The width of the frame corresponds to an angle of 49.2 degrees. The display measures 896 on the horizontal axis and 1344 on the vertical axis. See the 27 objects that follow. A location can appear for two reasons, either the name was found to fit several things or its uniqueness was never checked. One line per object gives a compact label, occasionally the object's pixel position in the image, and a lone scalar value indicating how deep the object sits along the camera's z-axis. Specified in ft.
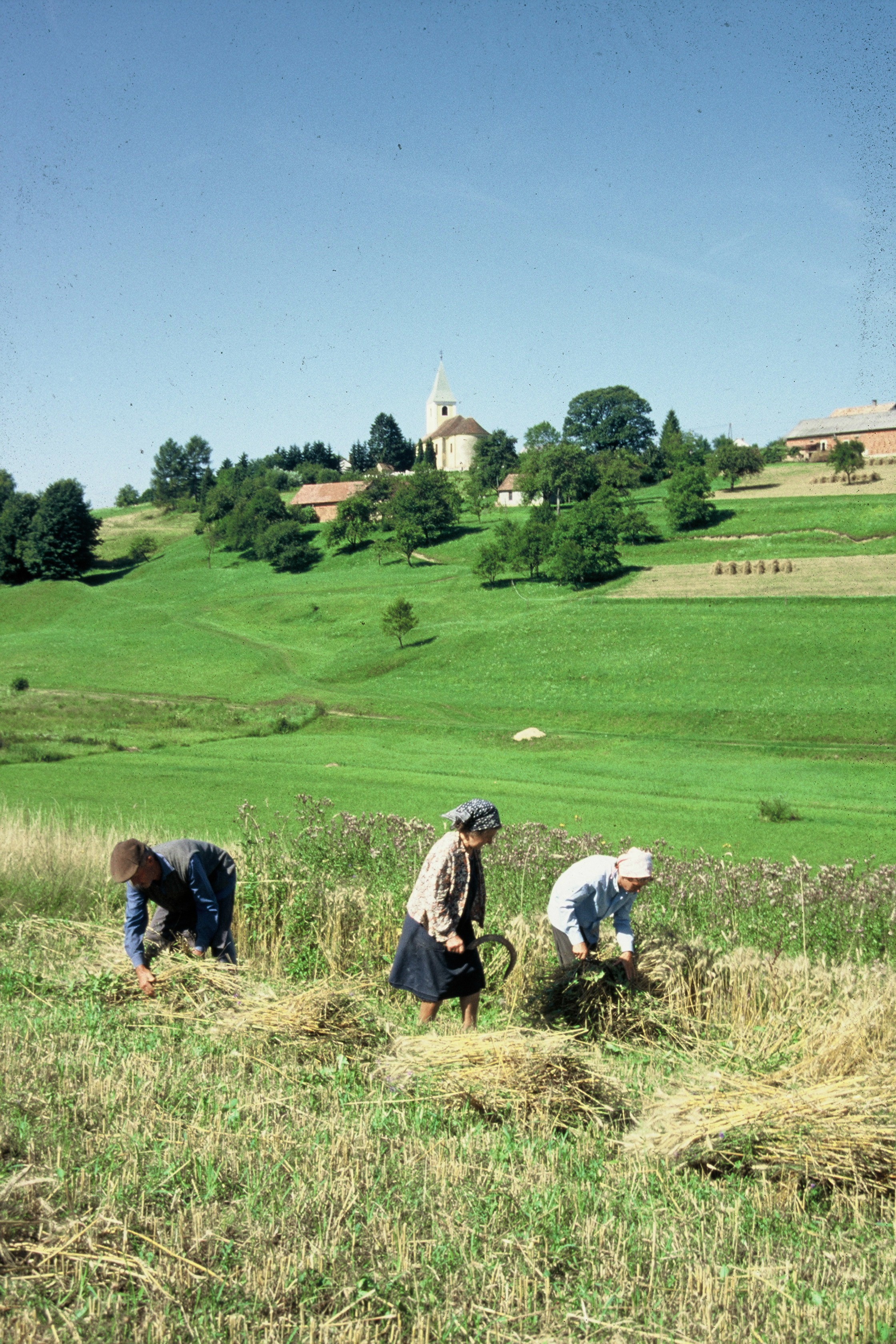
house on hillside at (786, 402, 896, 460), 435.94
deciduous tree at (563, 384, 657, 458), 470.80
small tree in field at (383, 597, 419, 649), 194.29
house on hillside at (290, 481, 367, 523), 387.34
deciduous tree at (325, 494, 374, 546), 320.50
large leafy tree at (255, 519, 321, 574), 312.29
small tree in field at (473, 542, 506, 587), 241.14
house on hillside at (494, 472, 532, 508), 394.93
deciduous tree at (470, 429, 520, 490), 431.84
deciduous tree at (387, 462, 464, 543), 314.14
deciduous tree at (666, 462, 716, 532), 275.80
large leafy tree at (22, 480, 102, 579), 320.50
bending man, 24.70
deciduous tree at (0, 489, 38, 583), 321.73
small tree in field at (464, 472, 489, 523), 345.10
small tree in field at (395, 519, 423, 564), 291.58
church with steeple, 544.62
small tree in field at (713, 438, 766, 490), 333.01
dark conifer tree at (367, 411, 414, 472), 550.77
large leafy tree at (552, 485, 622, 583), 231.50
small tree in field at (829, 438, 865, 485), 311.27
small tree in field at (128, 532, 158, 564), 366.02
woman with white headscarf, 25.14
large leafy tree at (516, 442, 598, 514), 350.84
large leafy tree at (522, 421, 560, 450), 454.81
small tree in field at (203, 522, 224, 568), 353.10
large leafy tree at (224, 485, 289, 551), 343.26
